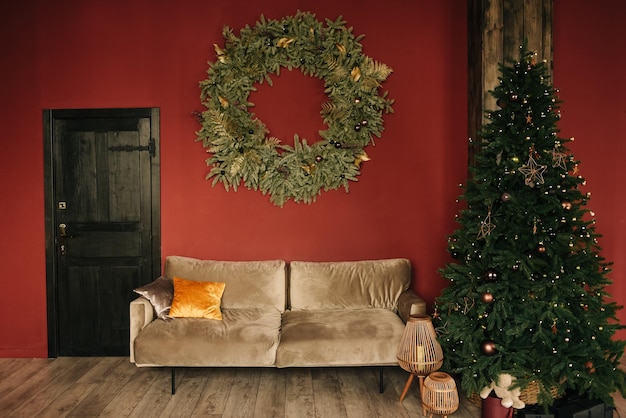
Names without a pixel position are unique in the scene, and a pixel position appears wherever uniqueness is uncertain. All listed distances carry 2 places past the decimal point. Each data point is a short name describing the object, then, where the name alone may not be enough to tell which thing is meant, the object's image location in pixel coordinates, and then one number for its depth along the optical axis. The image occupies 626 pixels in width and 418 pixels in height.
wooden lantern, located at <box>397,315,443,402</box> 3.21
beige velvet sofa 3.51
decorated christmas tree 2.95
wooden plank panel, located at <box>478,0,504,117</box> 3.78
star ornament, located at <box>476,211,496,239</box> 3.20
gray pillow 3.79
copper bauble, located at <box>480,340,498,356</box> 3.03
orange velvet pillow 3.84
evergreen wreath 4.30
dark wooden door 4.41
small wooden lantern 3.04
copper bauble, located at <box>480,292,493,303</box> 3.02
